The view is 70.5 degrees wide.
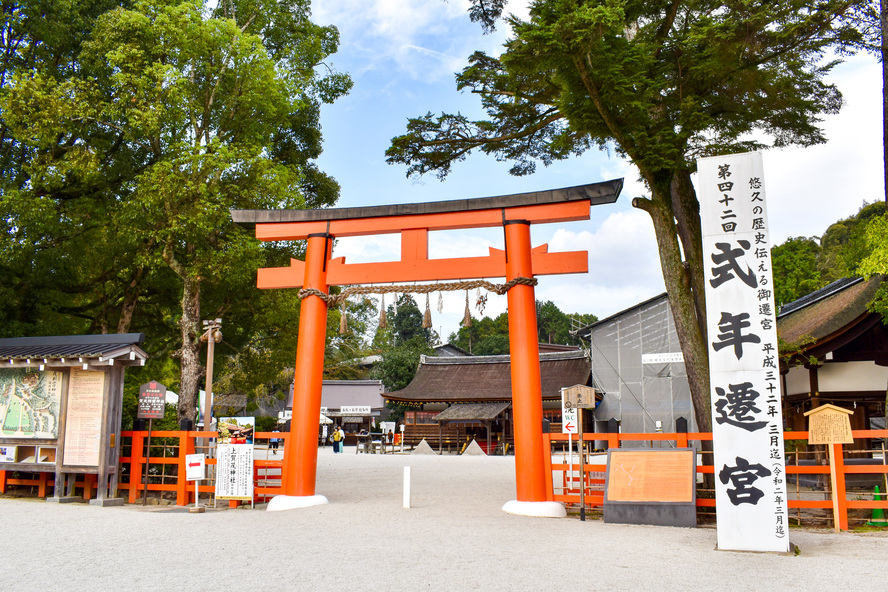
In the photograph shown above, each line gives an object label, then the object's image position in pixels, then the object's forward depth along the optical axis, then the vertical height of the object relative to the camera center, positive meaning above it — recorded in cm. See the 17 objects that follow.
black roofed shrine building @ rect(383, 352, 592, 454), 2650 -43
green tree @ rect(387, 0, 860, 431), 779 +417
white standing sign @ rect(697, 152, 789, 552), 597 +32
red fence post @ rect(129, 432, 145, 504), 1000 -127
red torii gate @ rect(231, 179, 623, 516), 855 +174
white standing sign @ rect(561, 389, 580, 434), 868 -43
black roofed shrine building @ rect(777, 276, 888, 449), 1141 +54
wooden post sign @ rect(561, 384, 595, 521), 857 -20
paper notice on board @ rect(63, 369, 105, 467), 961 -55
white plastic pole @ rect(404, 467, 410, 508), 896 -143
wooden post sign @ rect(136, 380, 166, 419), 1024 -26
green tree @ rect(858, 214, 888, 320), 781 +180
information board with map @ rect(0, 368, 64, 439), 993 -33
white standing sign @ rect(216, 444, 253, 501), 934 -129
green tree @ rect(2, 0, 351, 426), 1290 +533
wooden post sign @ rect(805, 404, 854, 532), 746 -52
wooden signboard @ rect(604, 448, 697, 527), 751 -120
